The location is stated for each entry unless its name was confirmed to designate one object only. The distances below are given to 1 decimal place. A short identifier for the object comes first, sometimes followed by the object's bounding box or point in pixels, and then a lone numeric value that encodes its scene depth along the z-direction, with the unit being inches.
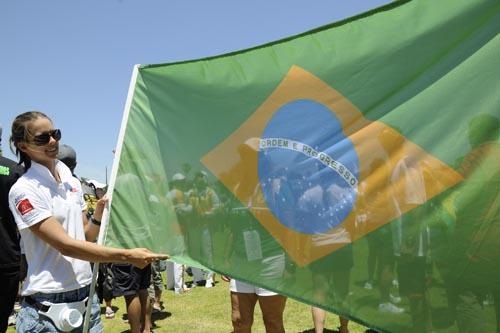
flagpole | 125.5
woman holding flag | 99.3
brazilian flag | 82.7
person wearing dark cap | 186.9
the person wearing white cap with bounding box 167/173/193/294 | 125.9
